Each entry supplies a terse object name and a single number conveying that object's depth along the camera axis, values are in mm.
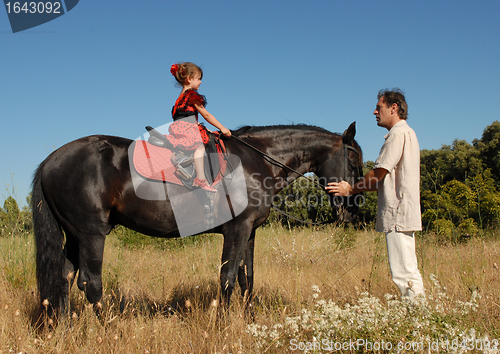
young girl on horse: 3514
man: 2887
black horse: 3395
